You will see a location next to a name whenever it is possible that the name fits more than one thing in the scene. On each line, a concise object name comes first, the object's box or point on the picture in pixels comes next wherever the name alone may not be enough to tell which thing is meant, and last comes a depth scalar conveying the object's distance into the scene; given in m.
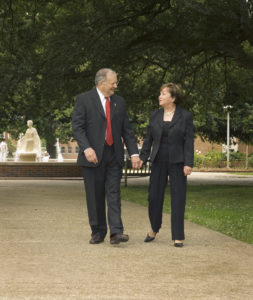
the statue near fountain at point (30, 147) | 28.97
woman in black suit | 7.24
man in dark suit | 7.19
